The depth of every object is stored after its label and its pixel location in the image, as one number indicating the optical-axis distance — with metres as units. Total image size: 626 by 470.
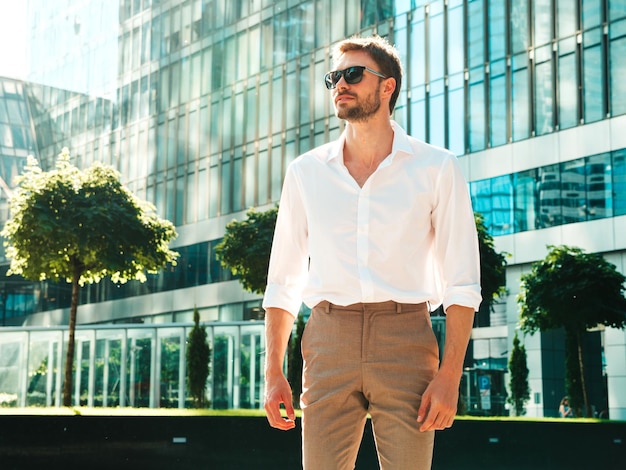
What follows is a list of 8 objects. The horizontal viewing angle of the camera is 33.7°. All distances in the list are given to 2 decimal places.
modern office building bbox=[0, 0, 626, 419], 30.08
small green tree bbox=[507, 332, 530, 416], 28.48
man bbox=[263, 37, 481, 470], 2.89
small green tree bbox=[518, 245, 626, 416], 23.33
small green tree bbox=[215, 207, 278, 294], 26.88
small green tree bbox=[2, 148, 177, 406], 21.19
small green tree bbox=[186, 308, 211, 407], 25.78
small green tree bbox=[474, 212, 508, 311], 24.58
